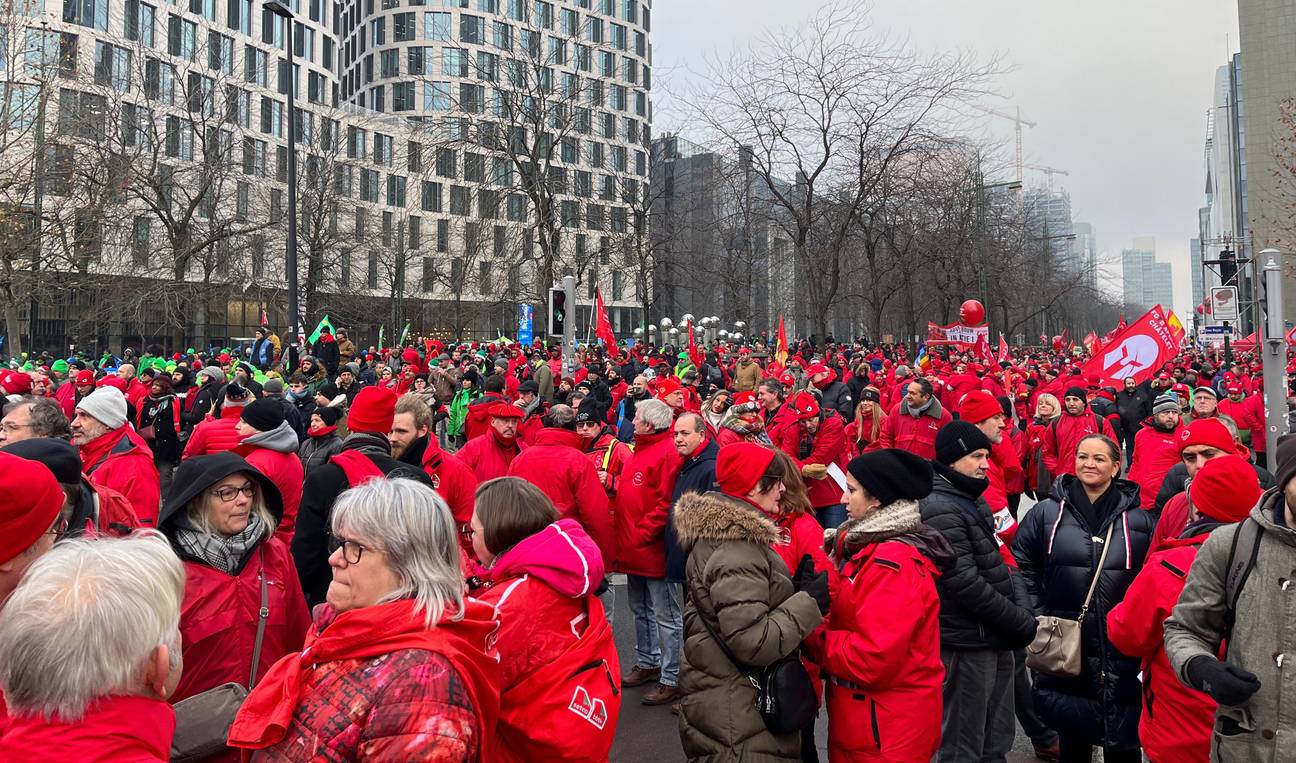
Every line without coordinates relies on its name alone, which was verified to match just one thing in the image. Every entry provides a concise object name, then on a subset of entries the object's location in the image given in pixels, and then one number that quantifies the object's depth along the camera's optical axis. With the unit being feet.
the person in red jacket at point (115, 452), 15.05
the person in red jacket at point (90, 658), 5.76
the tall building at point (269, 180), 73.72
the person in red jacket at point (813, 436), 30.04
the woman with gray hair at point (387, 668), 6.43
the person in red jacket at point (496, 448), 21.45
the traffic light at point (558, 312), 47.26
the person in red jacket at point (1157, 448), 24.82
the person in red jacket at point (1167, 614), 10.53
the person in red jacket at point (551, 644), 8.85
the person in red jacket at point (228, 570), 9.95
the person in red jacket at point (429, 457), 16.92
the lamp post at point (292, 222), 62.37
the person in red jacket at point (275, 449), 15.94
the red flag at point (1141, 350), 33.12
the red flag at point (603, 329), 59.36
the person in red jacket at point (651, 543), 19.61
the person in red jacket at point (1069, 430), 29.71
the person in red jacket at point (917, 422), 28.91
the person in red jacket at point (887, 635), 10.80
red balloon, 75.15
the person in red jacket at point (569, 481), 18.72
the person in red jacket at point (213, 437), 18.33
